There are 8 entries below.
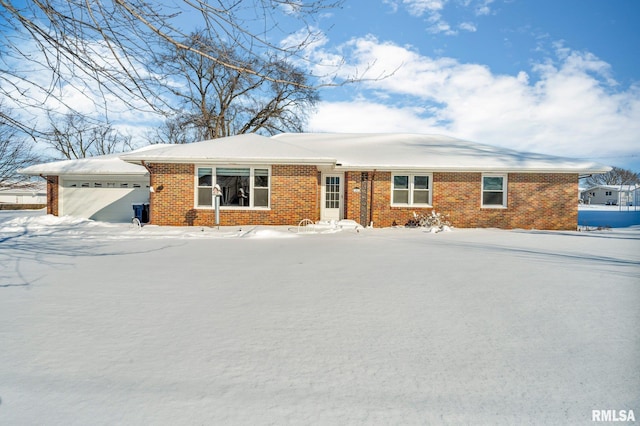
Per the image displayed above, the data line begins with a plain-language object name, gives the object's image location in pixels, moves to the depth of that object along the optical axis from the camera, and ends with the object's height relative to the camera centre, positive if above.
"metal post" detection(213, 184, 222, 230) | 11.70 +0.07
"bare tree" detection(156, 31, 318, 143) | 27.72 +7.52
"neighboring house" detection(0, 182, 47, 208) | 43.15 -0.11
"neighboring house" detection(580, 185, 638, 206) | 51.80 +2.06
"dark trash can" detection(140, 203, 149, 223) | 15.03 -0.65
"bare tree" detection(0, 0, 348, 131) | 3.42 +1.77
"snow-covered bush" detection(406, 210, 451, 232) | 12.94 -0.68
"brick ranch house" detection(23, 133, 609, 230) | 12.55 +0.71
